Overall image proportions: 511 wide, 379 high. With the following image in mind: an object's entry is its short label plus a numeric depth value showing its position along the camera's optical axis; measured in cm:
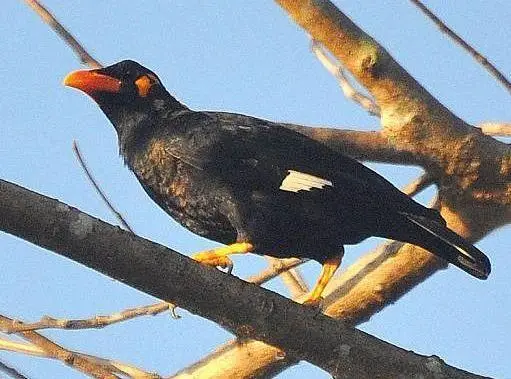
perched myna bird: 744
